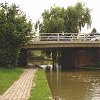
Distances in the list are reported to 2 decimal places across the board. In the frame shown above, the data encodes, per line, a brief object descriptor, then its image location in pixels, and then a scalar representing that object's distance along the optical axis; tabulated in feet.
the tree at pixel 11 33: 55.64
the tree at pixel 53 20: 84.84
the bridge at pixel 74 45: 66.83
